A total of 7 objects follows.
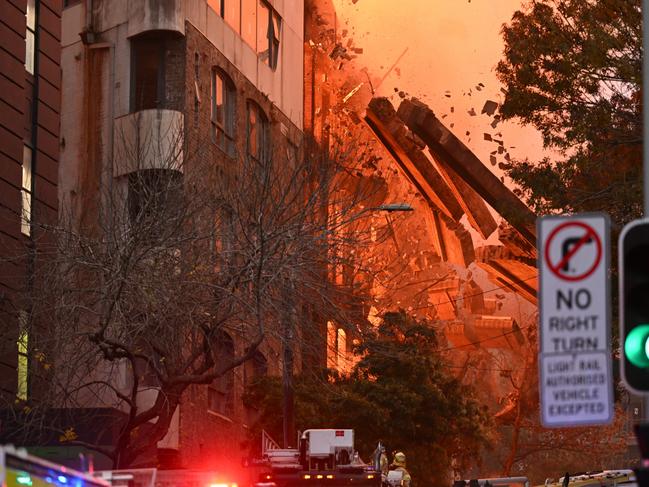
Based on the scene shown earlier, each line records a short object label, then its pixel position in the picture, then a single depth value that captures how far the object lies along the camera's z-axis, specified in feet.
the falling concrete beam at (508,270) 198.49
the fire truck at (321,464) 104.01
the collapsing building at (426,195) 190.39
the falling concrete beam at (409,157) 196.44
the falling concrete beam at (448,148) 184.96
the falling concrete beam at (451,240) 213.25
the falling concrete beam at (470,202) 199.72
